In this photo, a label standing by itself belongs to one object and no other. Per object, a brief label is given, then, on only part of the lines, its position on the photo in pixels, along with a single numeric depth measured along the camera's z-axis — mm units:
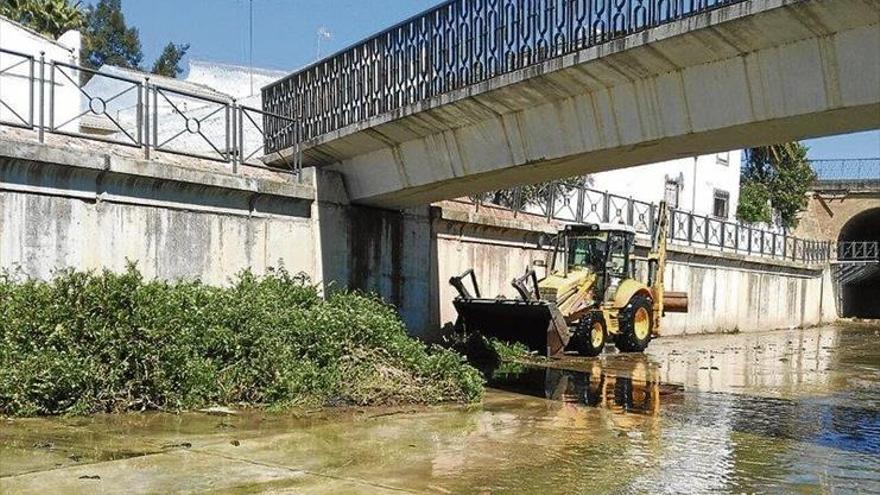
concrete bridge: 9352
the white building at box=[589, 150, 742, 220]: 35500
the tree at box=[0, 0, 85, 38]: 37750
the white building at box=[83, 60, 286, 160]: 22781
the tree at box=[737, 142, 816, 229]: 44781
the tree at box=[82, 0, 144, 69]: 64438
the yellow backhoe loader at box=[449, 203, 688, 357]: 17375
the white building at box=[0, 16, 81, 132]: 18828
